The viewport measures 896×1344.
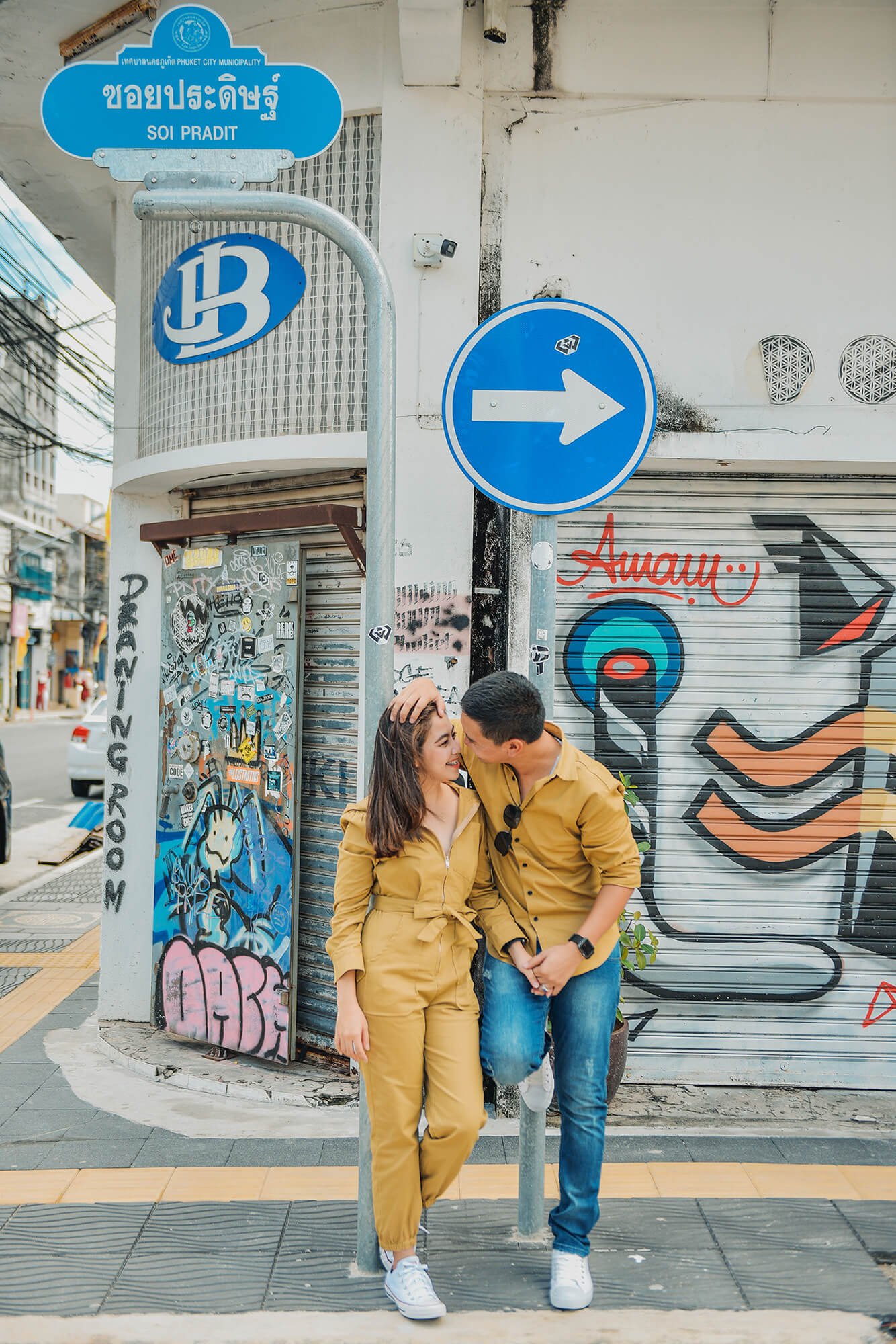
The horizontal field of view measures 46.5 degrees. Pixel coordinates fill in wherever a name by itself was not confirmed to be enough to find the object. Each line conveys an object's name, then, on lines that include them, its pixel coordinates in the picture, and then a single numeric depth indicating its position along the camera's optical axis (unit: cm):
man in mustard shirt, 303
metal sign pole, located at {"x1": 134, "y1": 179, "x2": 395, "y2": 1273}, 322
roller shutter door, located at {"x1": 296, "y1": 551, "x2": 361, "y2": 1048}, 496
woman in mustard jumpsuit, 294
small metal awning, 465
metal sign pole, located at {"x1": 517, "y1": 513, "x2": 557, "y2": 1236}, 334
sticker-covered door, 492
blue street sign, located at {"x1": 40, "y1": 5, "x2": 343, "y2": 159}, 314
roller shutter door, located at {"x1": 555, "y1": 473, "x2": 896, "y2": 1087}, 486
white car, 1538
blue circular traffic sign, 332
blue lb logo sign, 495
